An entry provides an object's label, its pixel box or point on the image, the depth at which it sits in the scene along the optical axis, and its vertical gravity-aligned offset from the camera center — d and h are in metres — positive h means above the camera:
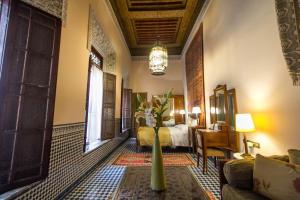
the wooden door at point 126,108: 6.59 +0.33
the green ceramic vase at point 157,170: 2.19 -0.69
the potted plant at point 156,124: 2.20 -0.10
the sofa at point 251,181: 1.12 -0.49
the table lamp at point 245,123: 2.17 -0.07
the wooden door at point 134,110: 7.36 +0.27
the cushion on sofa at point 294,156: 1.36 -0.31
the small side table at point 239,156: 2.26 -0.52
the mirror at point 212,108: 3.89 +0.24
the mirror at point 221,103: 3.32 +0.30
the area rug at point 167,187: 2.12 -1.00
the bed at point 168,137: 4.89 -0.60
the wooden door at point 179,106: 7.63 +0.53
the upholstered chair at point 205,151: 3.09 -0.62
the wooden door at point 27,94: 1.53 +0.21
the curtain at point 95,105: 3.90 +0.26
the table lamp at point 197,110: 4.88 +0.22
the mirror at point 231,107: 2.97 +0.21
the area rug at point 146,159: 3.69 -1.02
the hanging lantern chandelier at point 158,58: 4.53 +1.62
